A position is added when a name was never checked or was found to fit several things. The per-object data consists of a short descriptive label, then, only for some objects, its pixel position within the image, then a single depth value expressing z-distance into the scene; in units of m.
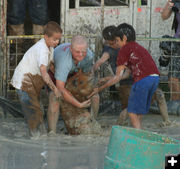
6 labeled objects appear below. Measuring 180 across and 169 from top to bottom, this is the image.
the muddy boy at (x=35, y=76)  11.19
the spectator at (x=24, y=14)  16.04
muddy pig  11.78
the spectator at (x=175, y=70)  15.02
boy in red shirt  11.02
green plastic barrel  6.91
